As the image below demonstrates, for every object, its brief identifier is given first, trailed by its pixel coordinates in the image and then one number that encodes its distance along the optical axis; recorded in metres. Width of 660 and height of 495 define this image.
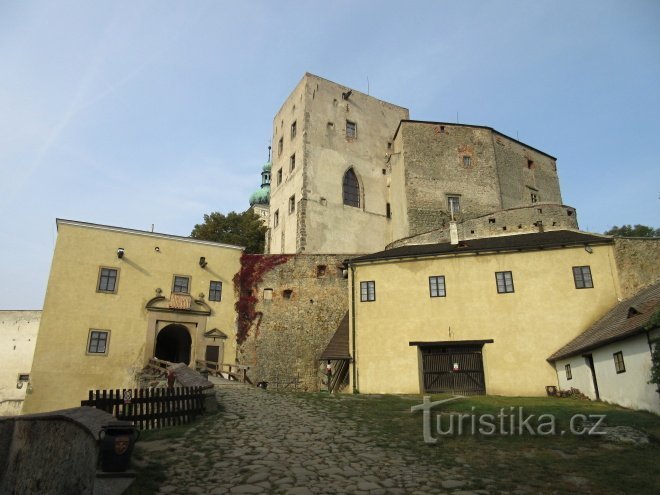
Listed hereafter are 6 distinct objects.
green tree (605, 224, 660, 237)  49.31
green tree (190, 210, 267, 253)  46.06
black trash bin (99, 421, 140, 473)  7.88
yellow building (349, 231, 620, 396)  22.38
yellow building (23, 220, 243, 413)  27.16
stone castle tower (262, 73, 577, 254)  40.75
